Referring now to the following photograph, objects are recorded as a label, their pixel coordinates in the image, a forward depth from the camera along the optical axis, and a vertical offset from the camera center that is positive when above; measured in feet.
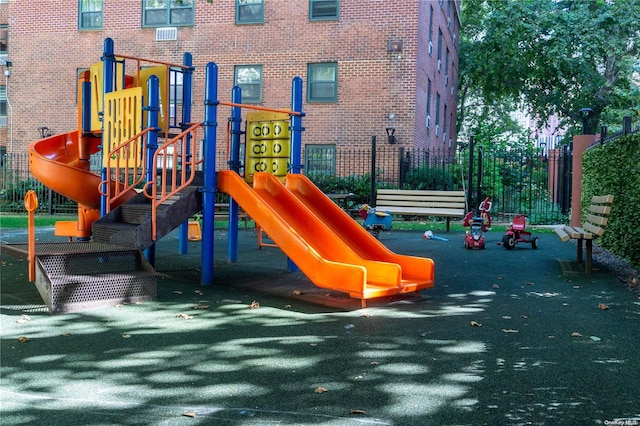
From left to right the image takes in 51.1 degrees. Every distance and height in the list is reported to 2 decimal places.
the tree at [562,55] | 85.51 +16.70
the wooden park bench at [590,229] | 27.86 -2.12
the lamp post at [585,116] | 50.25 +4.97
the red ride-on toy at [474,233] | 38.34 -3.08
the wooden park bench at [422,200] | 50.21 -1.64
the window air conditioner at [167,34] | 74.79 +15.92
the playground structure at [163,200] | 21.71 -0.98
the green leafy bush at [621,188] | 29.58 -0.36
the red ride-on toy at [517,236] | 38.47 -3.23
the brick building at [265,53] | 69.05 +13.53
